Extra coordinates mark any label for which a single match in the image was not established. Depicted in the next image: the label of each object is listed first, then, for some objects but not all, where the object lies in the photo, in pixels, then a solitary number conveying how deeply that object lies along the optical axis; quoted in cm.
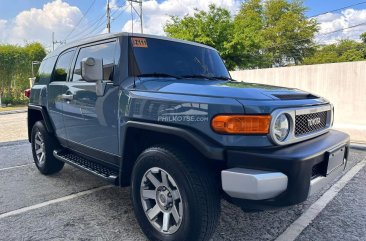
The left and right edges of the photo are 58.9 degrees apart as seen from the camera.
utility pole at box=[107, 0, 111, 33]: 2797
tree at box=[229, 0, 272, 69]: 1927
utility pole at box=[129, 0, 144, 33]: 2856
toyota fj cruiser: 228
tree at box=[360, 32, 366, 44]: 4662
